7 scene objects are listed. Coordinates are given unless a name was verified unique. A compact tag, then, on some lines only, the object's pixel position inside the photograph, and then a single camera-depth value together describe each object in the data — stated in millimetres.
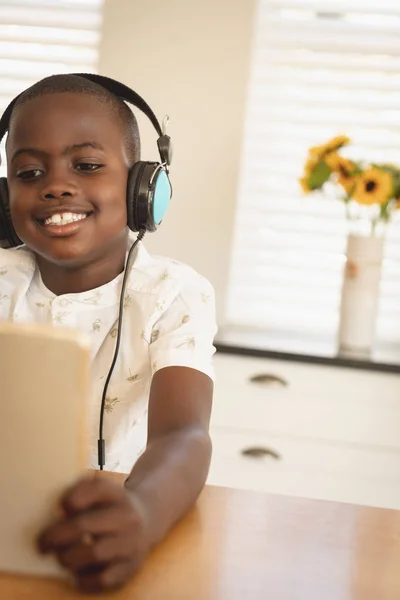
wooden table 567
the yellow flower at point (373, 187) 2193
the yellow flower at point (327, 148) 2222
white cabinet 2229
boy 1068
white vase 2268
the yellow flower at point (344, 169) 2229
